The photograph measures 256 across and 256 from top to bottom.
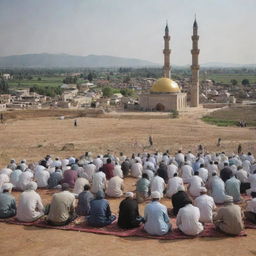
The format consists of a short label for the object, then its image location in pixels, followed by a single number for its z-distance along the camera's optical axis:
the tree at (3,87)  83.44
